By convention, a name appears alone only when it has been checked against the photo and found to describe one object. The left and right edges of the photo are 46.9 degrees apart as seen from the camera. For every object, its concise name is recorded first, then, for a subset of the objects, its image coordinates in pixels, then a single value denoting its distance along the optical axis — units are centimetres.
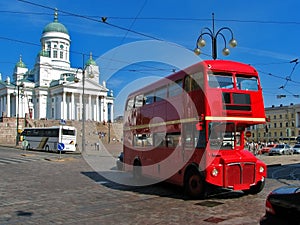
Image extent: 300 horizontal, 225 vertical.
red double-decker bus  1066
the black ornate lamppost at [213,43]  1739
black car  488
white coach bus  4006
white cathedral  9550
